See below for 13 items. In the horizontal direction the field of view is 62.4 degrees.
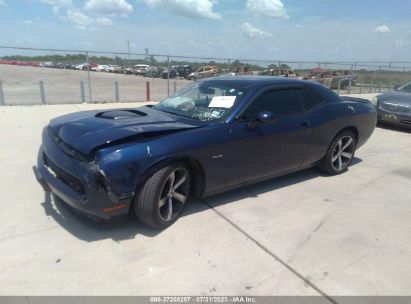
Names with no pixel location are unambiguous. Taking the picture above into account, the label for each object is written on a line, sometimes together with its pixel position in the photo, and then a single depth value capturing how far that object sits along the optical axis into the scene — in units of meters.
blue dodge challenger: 2.93
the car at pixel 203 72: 26.39
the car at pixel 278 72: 20.52
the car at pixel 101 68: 28.52
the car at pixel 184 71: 30.55
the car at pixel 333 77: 21.98
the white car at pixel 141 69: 22.04
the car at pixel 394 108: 8.44
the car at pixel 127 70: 26.58
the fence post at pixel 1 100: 10.88
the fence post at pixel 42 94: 11.60
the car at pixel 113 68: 28.75
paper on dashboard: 3.88
